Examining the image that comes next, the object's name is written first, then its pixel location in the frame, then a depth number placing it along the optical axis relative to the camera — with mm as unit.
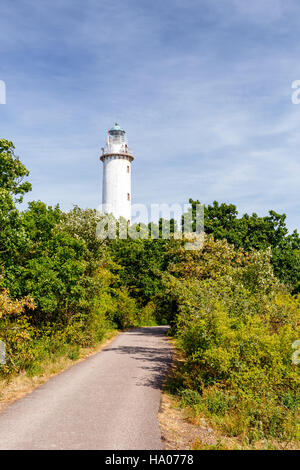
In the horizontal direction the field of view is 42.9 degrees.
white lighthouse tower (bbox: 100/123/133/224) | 56938
